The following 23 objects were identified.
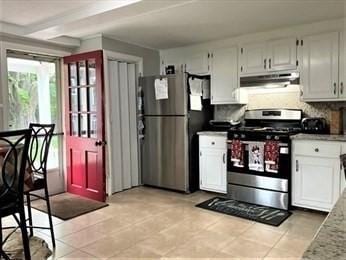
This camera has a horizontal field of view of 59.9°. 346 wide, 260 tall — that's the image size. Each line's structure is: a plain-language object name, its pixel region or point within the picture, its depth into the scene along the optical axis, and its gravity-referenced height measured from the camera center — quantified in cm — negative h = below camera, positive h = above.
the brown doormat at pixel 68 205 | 360 -116
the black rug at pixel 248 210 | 332 -116
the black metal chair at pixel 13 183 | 194 -45
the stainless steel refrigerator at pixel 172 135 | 436 -31
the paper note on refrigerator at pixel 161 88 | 444 +39
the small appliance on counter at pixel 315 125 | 380 -16
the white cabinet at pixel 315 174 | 331 -69
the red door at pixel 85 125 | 393 -13
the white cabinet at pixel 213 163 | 418 -70
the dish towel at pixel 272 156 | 361 -51
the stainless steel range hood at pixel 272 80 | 384 +45
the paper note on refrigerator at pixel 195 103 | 439 +17
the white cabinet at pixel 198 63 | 461 +80
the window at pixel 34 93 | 402 +33
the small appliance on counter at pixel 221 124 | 454 -16
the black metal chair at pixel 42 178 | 268 -58
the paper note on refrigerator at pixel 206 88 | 464 +40
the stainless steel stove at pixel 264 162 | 359 -61
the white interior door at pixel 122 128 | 446 -20
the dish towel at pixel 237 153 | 388 -51
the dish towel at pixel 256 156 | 372 -54
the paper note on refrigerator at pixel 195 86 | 437 +41
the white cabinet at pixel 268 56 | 387 +76
